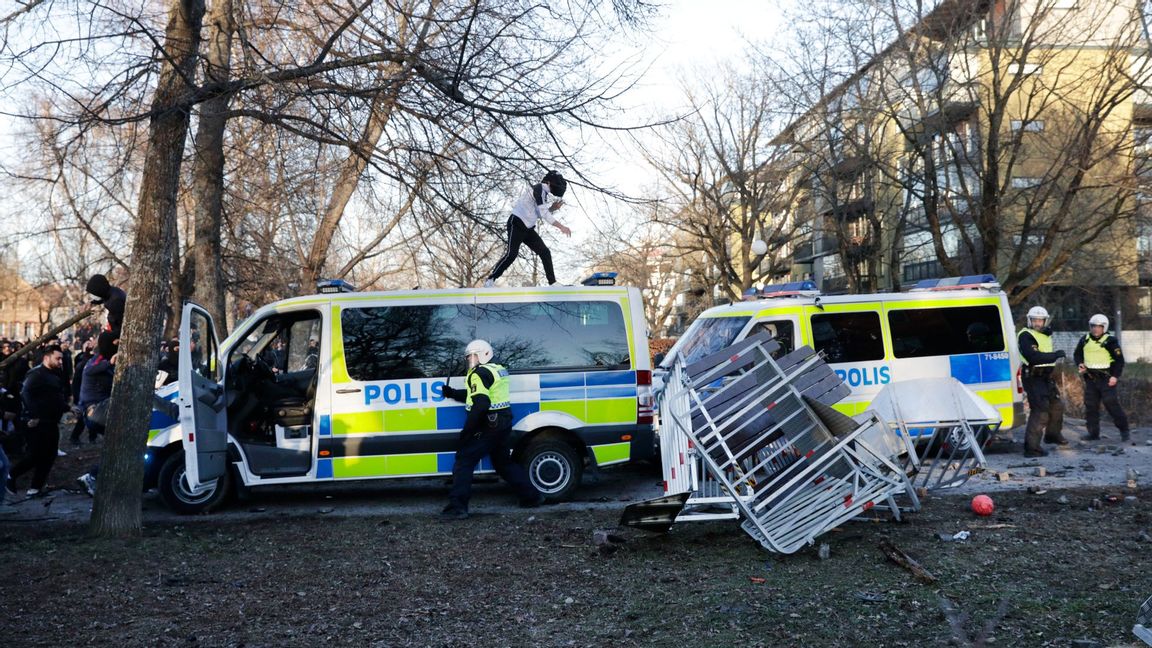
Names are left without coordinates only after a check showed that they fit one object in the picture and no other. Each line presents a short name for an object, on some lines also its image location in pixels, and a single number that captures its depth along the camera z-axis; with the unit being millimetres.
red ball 7891
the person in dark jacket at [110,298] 9273
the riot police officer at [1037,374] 11625
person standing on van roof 7983
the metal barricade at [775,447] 6598
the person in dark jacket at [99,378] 10734
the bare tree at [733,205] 31078
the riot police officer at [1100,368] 12367
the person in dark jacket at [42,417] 10258
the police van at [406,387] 9188
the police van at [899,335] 11164
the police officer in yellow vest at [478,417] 8469
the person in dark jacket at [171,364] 13736
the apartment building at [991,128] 17812
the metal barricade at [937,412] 7727
